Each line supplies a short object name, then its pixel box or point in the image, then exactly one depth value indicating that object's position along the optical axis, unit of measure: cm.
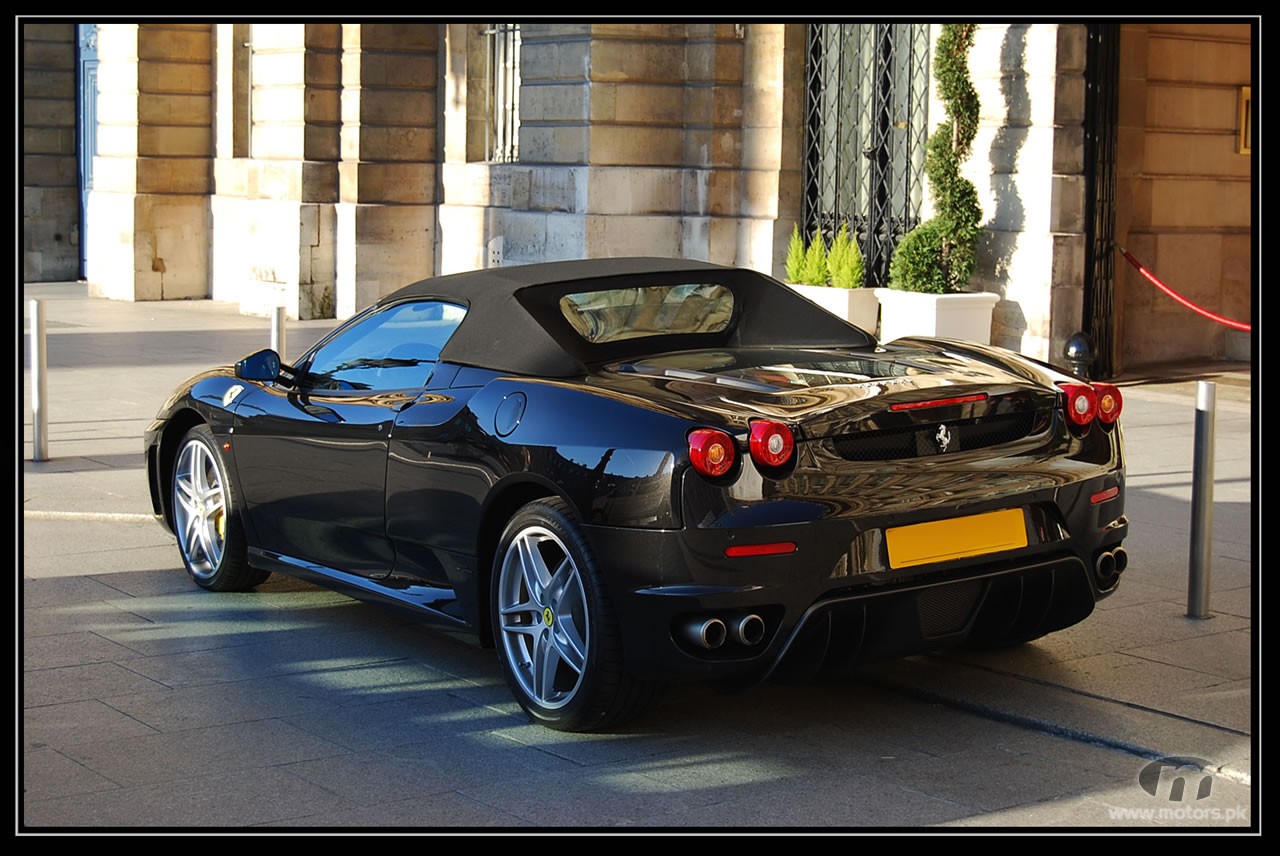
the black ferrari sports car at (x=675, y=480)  519
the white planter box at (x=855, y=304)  1661
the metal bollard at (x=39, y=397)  1104
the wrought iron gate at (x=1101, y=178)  1550
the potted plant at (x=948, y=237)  1572
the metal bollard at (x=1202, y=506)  697
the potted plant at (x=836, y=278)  1666
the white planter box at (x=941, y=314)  1548
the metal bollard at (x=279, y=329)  1211
